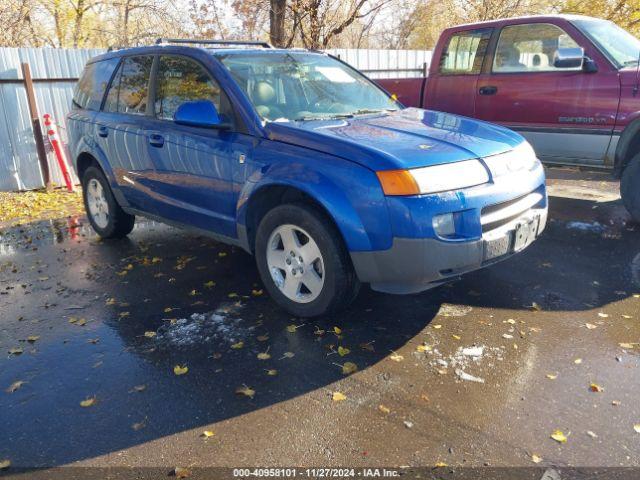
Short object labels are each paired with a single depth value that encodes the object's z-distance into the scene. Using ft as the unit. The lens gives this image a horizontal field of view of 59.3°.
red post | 29.63
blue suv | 11.12
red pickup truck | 19.04
